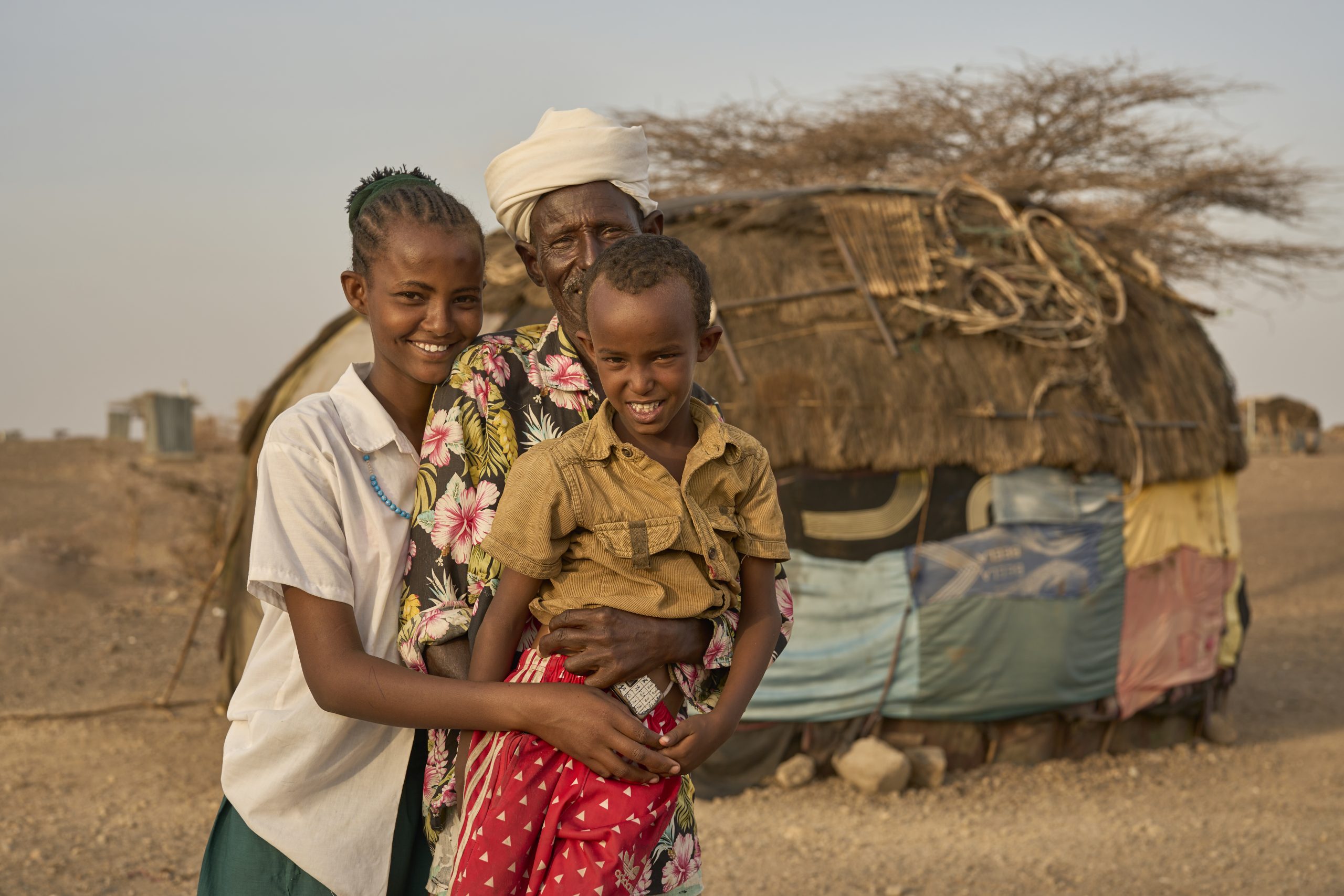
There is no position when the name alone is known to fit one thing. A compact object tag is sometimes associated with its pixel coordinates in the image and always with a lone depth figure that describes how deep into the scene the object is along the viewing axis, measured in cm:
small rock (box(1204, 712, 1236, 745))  693
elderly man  159
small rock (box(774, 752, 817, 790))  575
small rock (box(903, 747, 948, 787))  582
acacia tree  1030
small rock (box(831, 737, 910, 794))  564
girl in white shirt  155
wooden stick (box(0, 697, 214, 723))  687
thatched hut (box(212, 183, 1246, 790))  582
